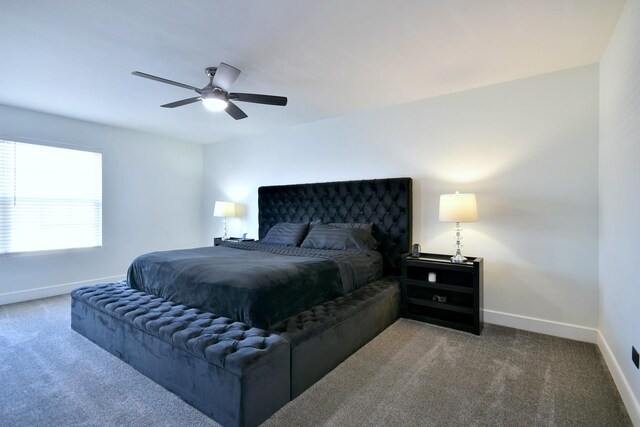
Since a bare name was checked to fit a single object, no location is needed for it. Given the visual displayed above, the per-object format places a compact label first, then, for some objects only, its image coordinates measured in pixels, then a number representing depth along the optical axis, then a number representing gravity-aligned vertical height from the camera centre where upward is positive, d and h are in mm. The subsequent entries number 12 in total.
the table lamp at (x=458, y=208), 2963 +62
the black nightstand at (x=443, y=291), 2930 -821
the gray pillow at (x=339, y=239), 3657 -308
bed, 1720 -774
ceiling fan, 2533 +1048
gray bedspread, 2139 -537
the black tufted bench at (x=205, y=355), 1644 -877
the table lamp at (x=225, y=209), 5273 +78
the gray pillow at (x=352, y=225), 3874 -145
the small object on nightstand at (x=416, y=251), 3439 -416
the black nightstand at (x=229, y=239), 5165 -452
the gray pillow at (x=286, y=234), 4195 -290
